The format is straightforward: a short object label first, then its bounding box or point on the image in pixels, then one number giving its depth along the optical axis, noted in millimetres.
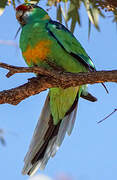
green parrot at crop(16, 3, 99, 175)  6473
